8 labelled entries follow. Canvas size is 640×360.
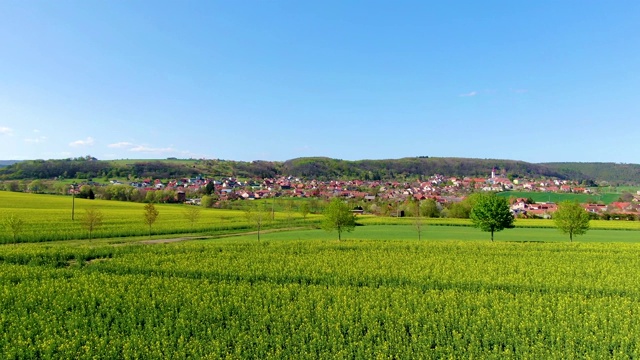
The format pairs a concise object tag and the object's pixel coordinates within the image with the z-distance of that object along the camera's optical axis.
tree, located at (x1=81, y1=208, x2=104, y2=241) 47.41
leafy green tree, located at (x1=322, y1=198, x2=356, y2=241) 50.88
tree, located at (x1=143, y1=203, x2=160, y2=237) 51.28
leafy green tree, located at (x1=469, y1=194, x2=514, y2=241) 51.94
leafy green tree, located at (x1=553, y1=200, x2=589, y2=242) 51.22
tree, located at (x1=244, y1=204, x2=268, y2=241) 64.14
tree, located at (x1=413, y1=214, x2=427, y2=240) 54.03
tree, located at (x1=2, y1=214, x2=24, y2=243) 42.88
